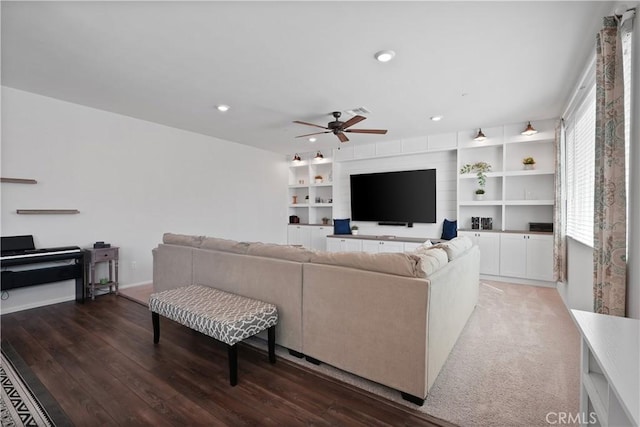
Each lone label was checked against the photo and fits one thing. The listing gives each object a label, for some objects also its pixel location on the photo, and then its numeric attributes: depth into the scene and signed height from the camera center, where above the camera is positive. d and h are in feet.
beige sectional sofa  6.03 -2.23
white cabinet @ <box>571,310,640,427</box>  2.62 -1.60
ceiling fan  13.09 +3.78
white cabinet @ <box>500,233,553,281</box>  14.85 -2.44
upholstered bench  6.62 -2.58
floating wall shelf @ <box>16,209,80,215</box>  11.73 -0.02
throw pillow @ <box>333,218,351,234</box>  21.98 -1.23
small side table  12.82 -2.31
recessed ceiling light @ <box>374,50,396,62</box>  8.72 +4.71
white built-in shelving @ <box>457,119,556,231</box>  15.88 +1.81
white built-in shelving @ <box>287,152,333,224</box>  23.99 +1.86
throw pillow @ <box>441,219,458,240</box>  17.61 -1.23
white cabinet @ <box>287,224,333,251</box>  23.00 -2.01
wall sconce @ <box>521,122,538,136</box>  14.83 +4.02
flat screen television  19.22 +0.92
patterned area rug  5.54 -3.97
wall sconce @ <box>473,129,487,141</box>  16.50 +4.14
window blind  9.77 +1.59
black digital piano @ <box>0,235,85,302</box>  10.68 -2.18
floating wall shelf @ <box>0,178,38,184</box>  11.25 +1.20
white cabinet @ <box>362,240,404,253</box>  18.40 -2.37
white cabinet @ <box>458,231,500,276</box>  16.14 -2.31
